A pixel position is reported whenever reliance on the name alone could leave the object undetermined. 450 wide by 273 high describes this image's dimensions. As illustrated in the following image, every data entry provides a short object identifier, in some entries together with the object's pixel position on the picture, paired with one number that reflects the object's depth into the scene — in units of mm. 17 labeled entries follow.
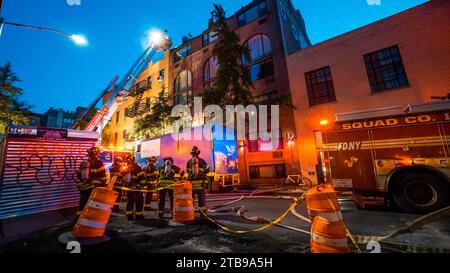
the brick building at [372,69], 11273
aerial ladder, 13656
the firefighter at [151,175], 7258
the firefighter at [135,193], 6289
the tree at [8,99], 16266
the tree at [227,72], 15516
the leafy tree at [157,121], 21672
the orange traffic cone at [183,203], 5715
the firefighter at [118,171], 7138
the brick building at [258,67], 16656
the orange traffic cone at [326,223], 2602
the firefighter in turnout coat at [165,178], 6508
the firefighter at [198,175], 6358
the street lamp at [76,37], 6240
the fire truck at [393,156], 5676
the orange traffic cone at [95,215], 4176
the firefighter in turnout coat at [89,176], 6152
